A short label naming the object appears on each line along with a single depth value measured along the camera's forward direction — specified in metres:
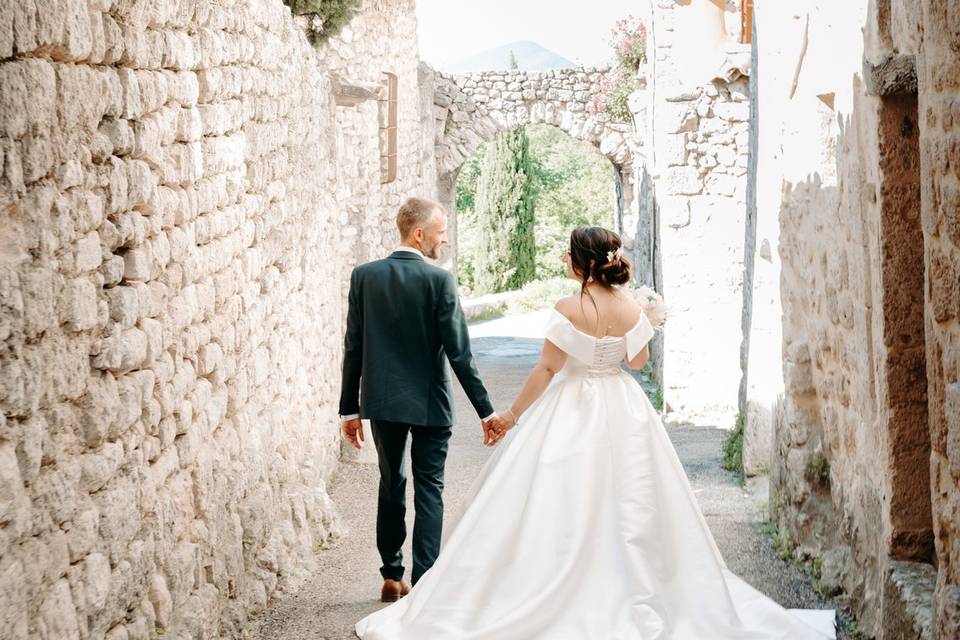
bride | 4.73
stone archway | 19.67
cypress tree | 30.39
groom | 5.36
